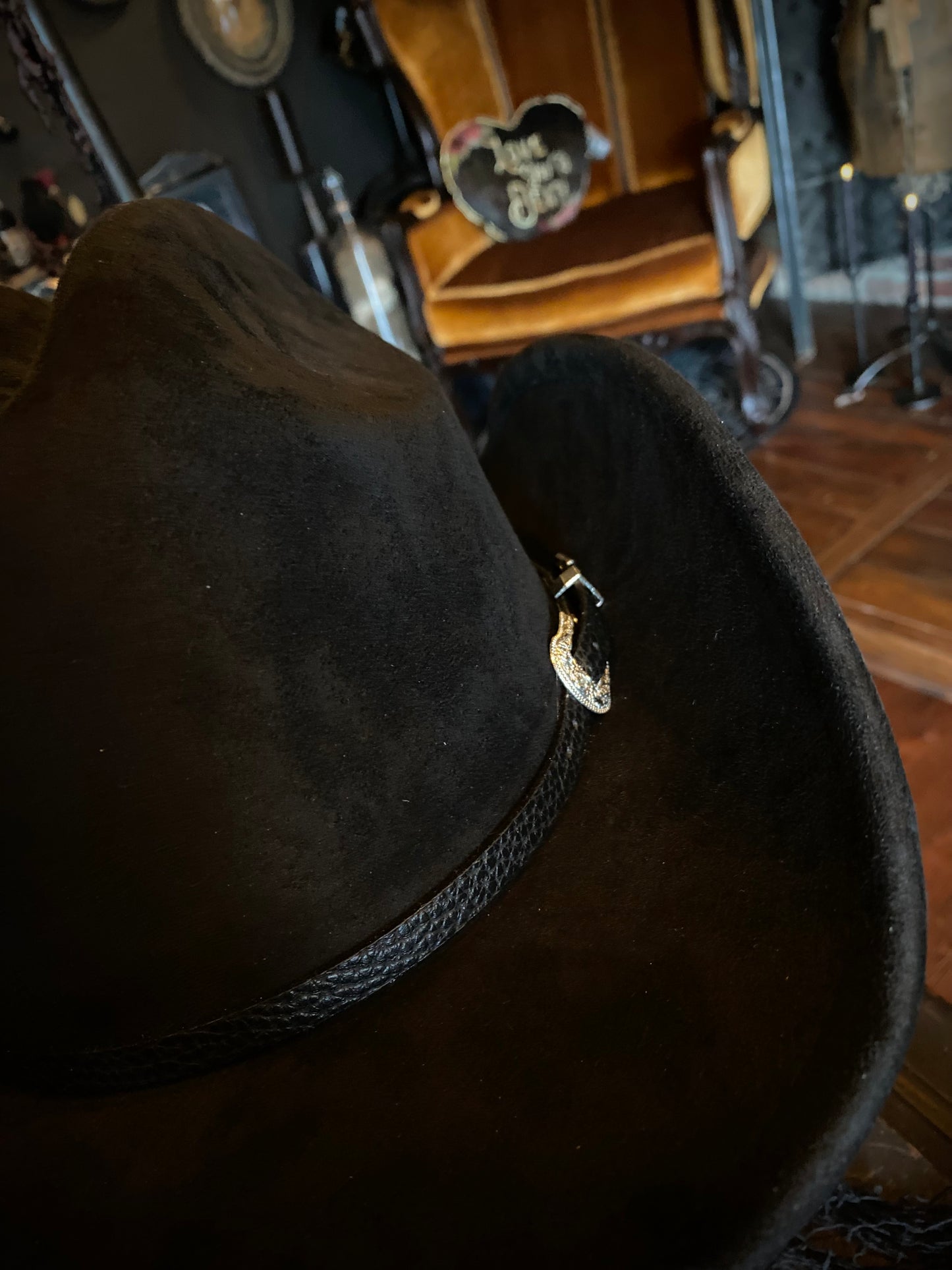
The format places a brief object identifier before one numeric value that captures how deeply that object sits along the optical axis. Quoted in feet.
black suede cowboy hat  1.19
